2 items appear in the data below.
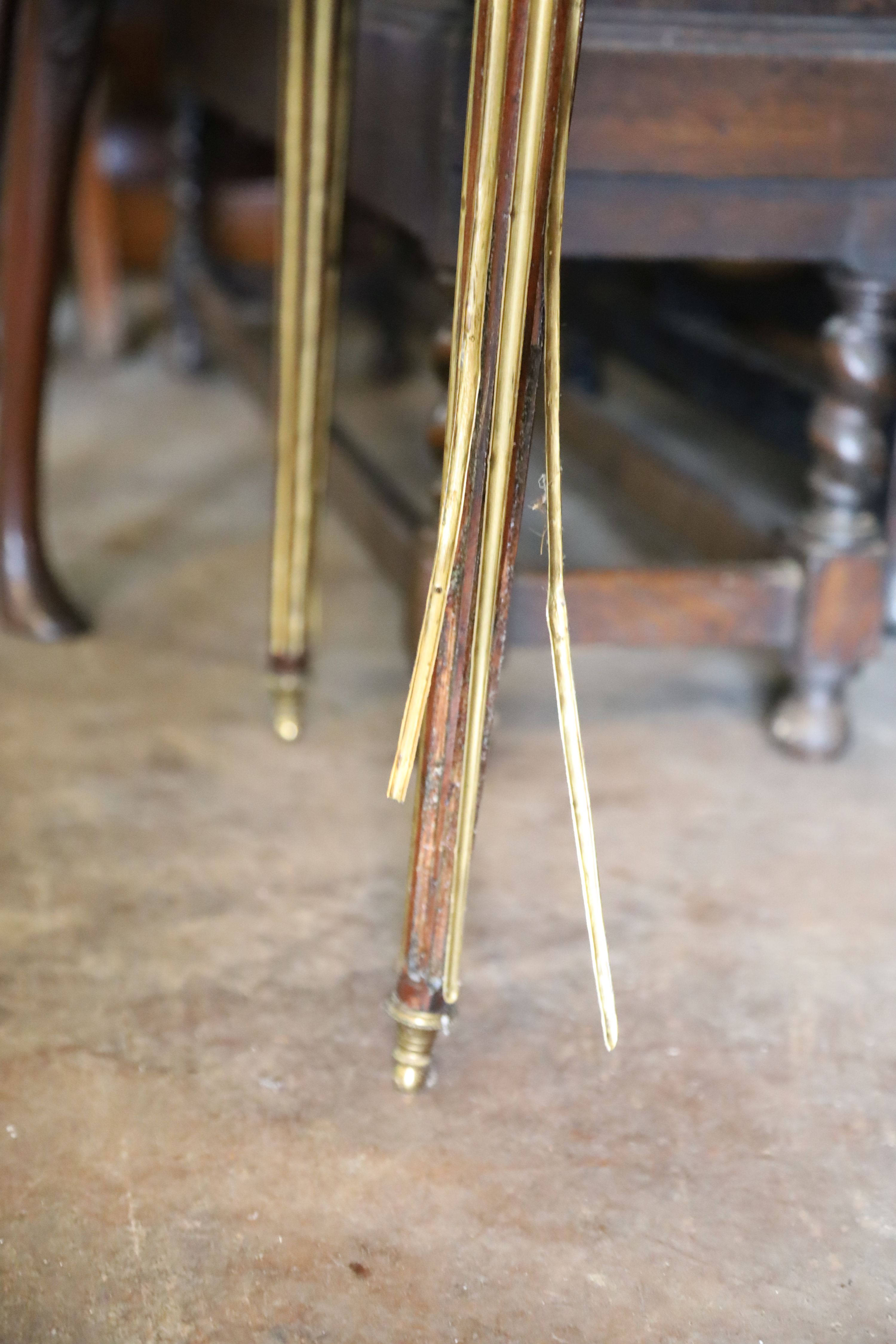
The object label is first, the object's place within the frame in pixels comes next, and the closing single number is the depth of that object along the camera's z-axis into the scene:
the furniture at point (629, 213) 2.08
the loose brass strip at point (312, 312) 2.17
